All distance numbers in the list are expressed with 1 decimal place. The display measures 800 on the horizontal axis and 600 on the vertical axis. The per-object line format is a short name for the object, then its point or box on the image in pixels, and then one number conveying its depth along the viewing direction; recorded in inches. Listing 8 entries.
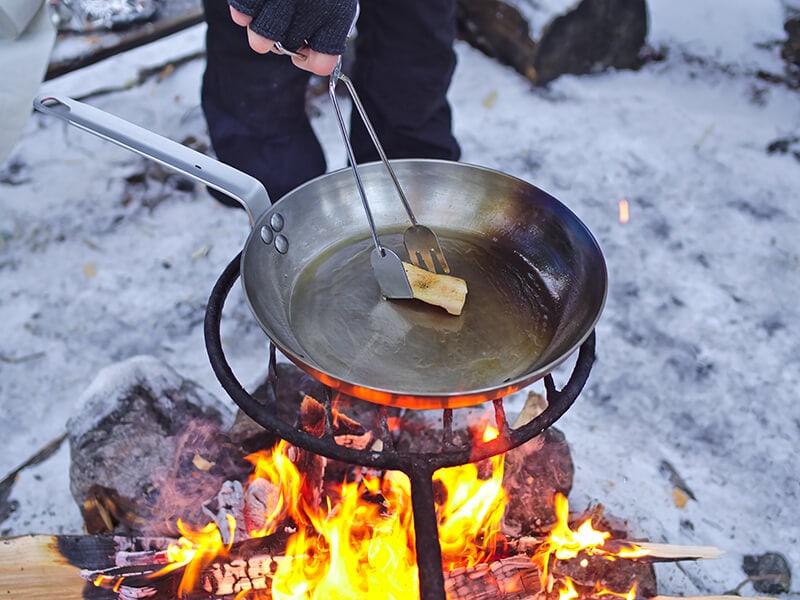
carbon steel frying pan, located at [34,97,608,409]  55.9
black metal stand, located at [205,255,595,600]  46.0
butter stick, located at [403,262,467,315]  59.9
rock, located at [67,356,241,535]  71.4
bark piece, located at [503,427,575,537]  70.4
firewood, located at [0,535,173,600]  61.2
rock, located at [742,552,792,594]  73.7
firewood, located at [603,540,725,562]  66.6
